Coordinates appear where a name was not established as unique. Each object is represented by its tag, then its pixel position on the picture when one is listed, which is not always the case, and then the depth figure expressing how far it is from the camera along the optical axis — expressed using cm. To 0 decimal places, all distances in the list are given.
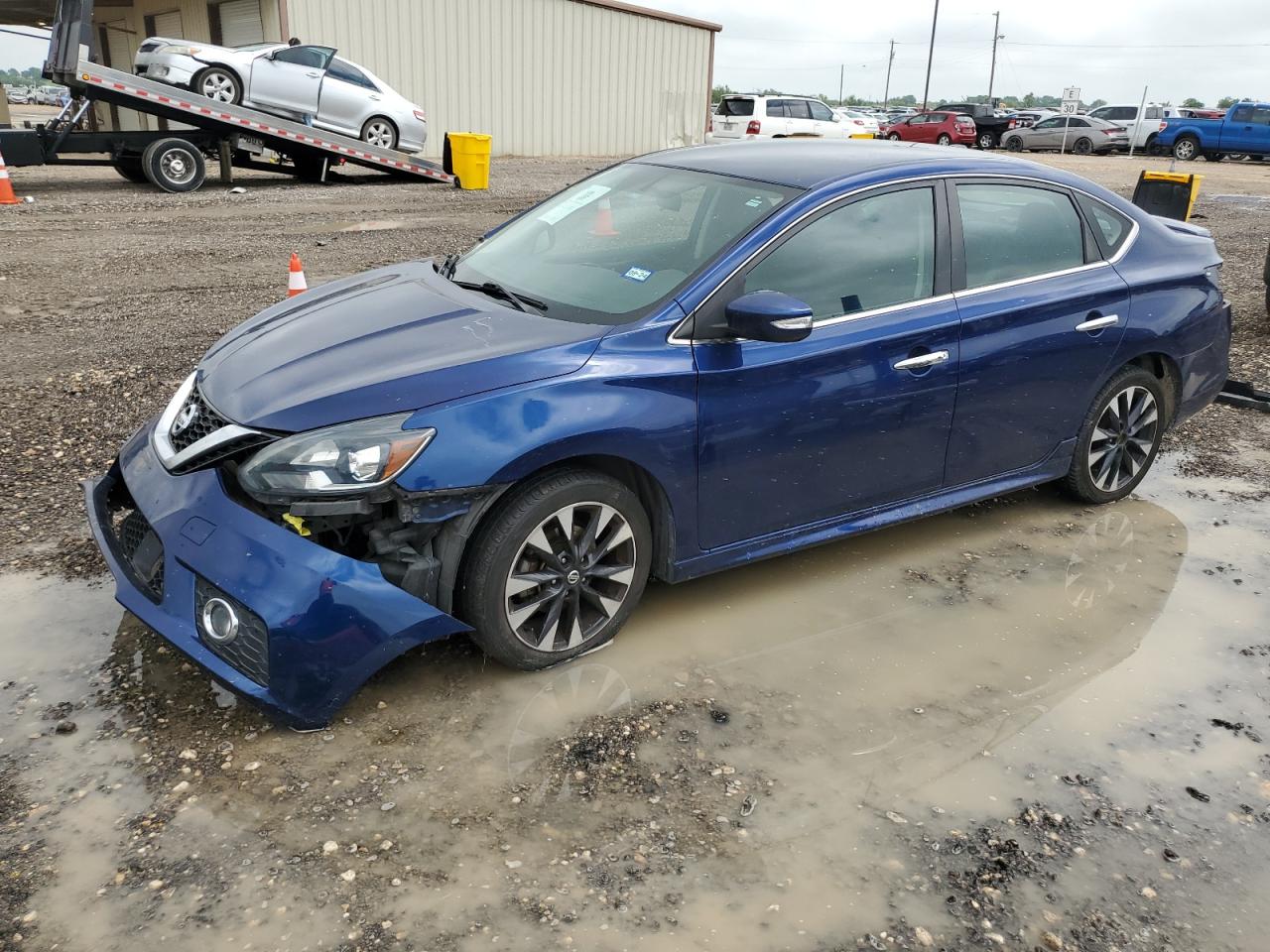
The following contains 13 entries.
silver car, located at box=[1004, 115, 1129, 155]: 3531
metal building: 2256
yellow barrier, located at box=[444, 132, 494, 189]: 1698
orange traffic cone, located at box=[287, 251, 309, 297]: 693
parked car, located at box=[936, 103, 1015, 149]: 3772
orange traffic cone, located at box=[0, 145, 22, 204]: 1322
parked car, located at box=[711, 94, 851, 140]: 2619
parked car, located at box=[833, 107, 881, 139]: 2977
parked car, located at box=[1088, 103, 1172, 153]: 3422
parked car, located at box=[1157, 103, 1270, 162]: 3047
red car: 3581
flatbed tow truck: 1385
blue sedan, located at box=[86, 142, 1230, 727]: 309
